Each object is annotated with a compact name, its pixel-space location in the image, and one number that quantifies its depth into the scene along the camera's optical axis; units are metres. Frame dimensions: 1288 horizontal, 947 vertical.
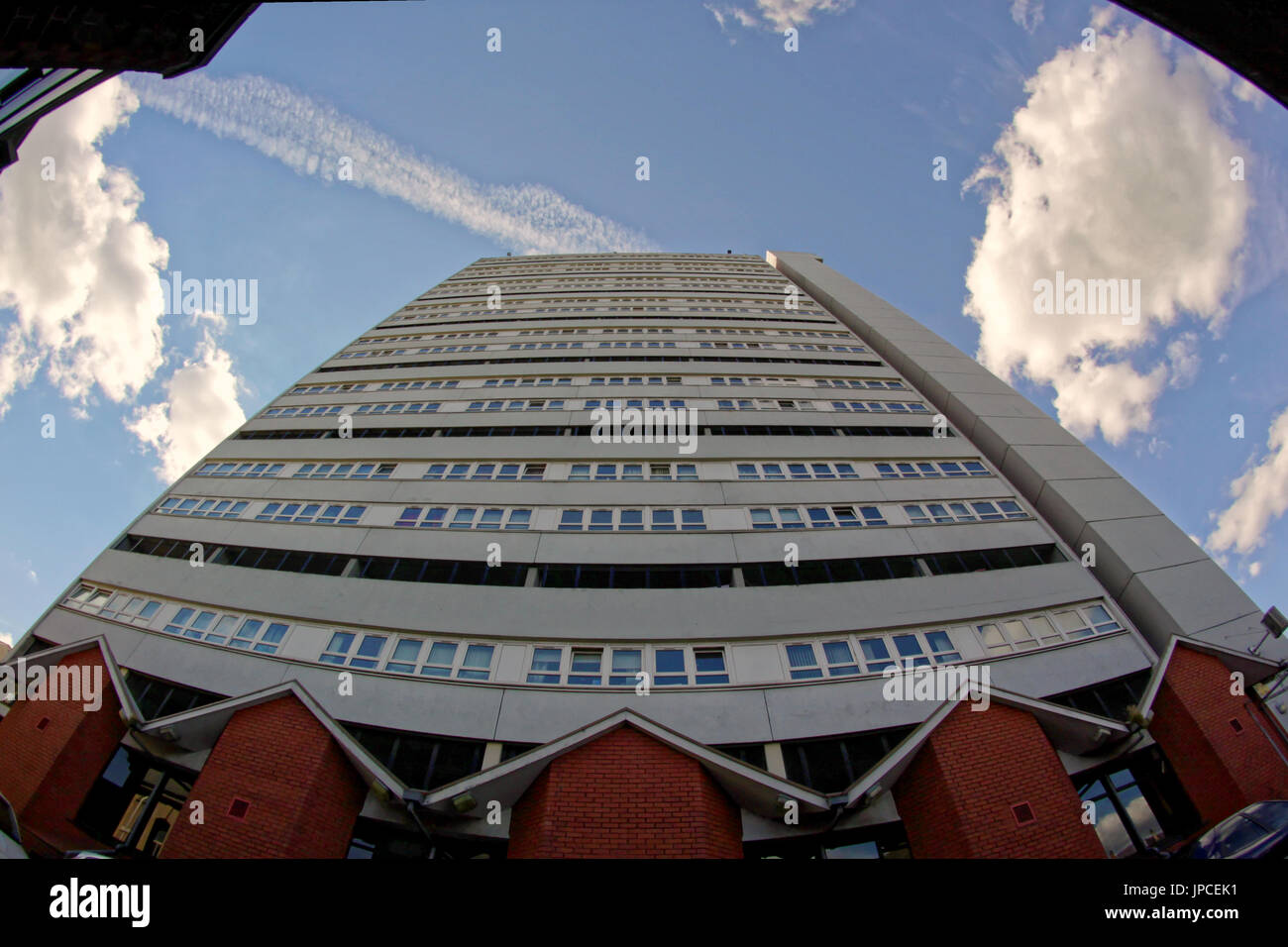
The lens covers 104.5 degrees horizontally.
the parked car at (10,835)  7.32
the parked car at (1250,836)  5.63
